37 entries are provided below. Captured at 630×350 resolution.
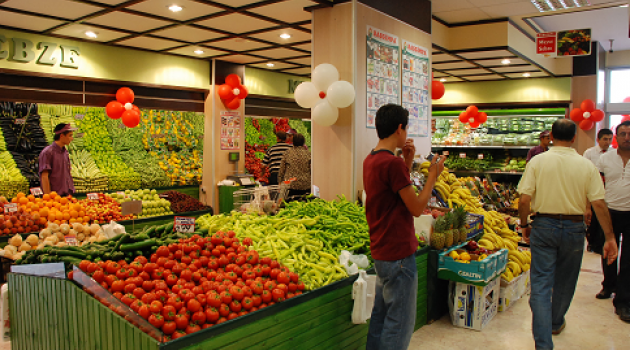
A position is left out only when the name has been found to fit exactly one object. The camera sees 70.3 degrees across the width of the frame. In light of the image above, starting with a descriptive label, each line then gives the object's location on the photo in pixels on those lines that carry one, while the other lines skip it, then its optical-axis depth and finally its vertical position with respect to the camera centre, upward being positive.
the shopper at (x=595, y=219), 6.09 -0.88
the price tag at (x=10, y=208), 5.17 -0.63
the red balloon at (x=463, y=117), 11.00 +0.85
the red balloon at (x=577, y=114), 10.43 +0.87
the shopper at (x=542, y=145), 8.38 +0.12
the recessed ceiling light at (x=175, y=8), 5.39 +1.76
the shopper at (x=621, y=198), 4.55 -0.49
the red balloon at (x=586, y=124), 10.39 +0.64
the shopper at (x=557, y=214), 3.42 -0.49
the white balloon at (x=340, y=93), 4.69 +0.62
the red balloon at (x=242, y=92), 8.89 +1.20
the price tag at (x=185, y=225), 3.66 -0.59
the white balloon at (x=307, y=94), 4.89 +0.63
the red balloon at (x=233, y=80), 8.85 +1.43
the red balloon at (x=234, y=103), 9.03 +1.00
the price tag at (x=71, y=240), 3.95 -0.77
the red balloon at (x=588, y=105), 10.33 +1.07
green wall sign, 6.48 +1.53
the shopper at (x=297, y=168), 6.43 -0.23
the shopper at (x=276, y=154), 7.66 -0.03
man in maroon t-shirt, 2.71 -0.45
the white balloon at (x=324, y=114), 4.85 +0.42
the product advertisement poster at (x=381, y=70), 5.29 +1.01
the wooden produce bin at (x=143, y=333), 2.38 -1.04
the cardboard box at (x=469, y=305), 4.23 -1.47
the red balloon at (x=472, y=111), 10.80 +0.98
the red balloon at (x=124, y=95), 7.54 +0.97
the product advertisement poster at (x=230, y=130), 9.20 +0.46
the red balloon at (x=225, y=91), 8.81 +1.21
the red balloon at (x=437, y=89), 7.25 +1.02
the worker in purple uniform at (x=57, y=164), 5.94 -0.15
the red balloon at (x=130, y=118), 7.31 +0.57
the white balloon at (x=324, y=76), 4.82 +0.83
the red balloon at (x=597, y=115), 10.21 +0.83
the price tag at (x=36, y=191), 5.99 -0.51
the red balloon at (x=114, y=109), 7.27 +0.71
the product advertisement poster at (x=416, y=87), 6.01 +0.91
